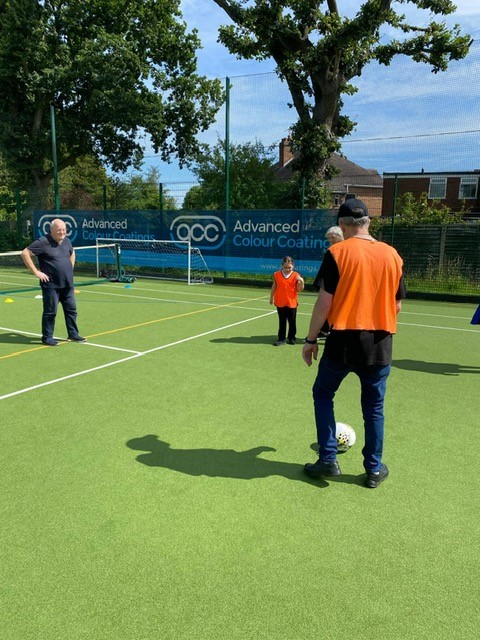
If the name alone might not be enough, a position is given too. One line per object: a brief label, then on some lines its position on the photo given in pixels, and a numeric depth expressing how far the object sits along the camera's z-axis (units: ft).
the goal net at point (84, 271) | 53.01
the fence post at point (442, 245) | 44.98
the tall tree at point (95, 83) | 82.43
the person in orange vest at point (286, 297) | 26.37
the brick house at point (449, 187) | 116.88
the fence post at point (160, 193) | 61.57
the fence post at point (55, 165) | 67.10
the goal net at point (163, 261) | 57.00
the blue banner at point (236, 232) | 50.03
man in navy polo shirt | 25.04
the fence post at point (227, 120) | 54.16
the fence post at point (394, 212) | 46.75
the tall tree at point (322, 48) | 52.90
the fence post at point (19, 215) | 72.28
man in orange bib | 10.46
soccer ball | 13.37
